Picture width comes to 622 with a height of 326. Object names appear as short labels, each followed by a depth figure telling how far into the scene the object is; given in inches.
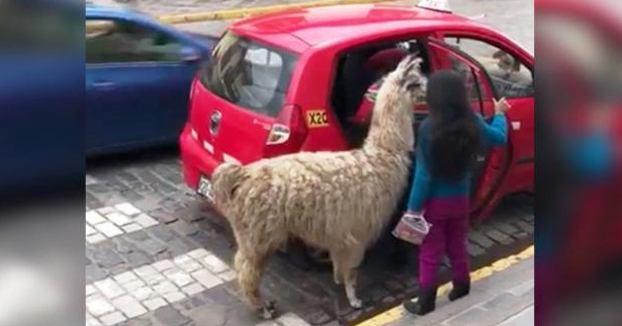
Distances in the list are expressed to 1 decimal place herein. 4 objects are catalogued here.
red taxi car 198.8
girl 175.2
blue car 266.5
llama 179.9
